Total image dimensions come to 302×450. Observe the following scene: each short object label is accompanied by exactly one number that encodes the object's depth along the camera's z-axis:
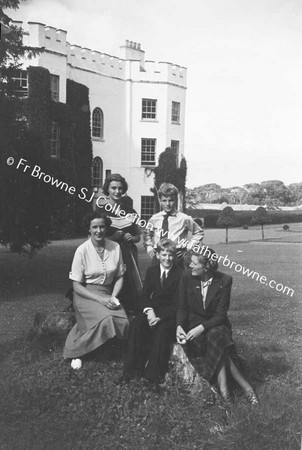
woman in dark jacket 4.28
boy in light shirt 5.44
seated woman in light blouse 4.86
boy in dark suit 4.48
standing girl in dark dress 5.34
